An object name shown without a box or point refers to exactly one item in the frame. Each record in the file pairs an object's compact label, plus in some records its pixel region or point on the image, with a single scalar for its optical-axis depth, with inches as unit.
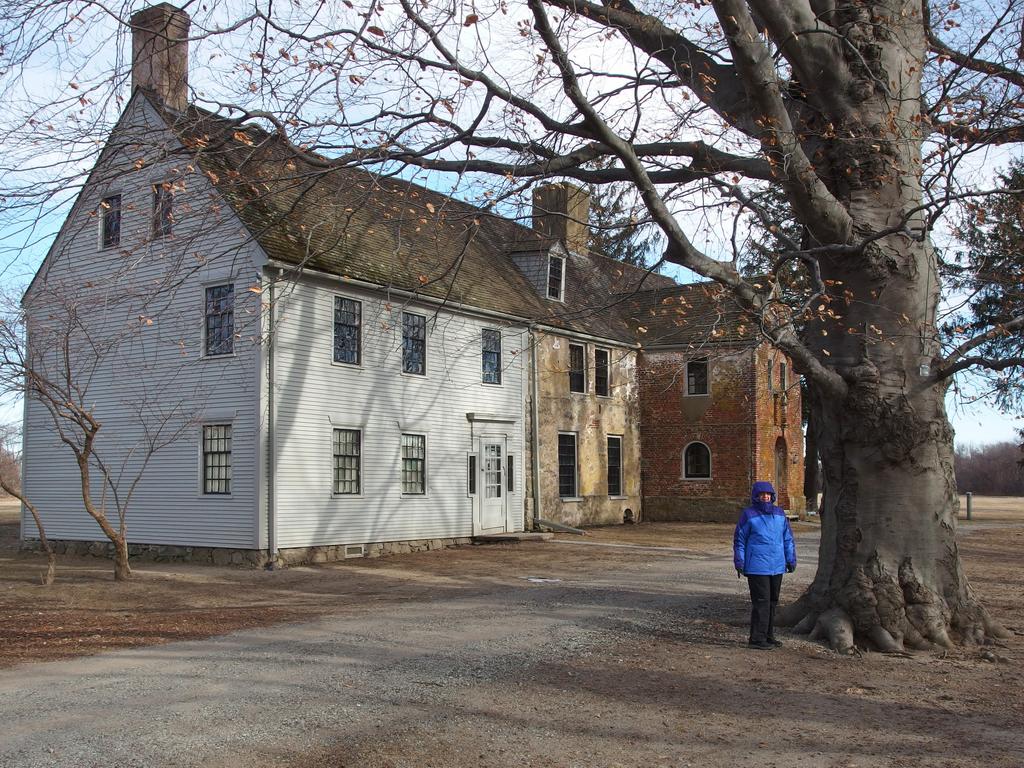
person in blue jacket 385.7
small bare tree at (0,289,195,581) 629.3
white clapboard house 724.0
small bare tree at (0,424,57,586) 554.6
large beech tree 365.4
